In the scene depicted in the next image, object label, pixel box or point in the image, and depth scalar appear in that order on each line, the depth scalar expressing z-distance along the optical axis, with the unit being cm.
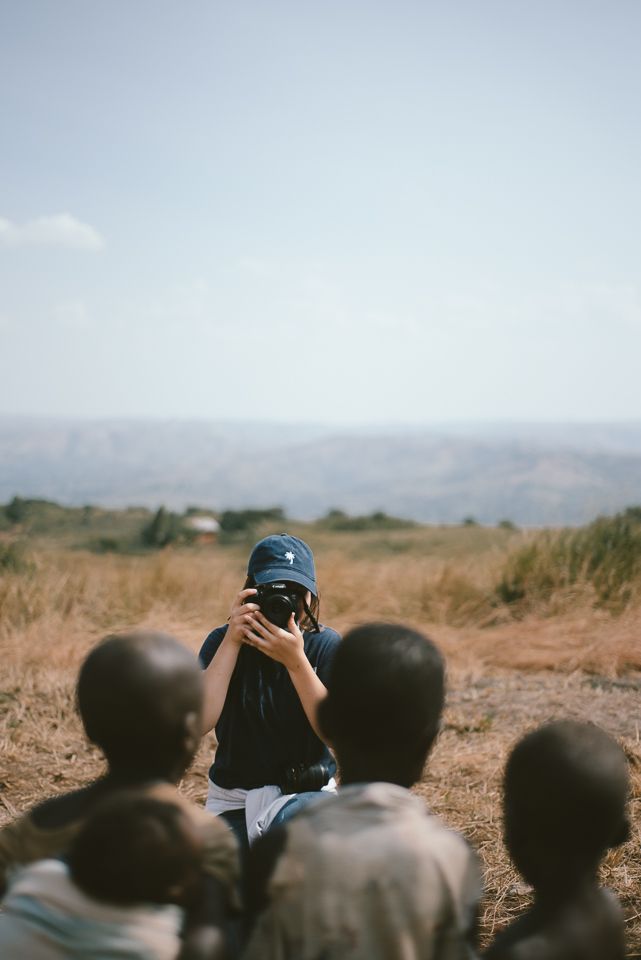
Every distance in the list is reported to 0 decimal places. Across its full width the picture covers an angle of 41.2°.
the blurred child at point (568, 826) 158
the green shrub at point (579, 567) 834
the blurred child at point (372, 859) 149
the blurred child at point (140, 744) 156
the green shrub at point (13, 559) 933
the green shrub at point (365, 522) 2519
